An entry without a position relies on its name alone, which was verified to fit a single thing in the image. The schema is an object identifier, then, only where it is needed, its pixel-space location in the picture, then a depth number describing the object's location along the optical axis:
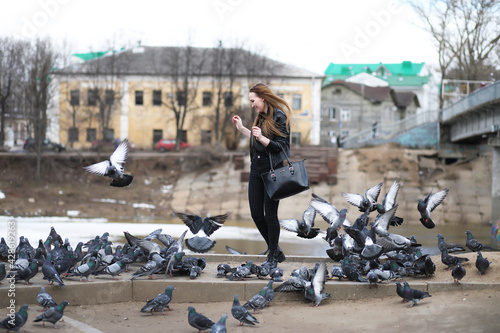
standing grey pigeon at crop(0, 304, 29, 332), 5.42
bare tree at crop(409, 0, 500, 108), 40.28
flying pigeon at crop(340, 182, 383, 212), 9.05
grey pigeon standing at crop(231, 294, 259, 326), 6.15
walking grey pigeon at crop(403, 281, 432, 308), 6.71
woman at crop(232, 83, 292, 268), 7.44
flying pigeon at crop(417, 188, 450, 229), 9.50
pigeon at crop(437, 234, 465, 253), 9.45
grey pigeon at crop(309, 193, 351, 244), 8.38
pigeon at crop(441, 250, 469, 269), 8.15
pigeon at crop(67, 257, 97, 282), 7.33
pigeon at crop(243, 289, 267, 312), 6.68
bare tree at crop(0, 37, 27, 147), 43.06
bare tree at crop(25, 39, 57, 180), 39.59
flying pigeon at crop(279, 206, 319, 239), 8.70
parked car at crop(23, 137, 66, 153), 41.79
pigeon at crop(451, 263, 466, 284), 7.41
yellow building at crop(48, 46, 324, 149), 52.19
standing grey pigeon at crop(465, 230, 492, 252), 10.74
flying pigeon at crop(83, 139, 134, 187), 8.66
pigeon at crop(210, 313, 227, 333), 5.70
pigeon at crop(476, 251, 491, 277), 7.76
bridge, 24.81
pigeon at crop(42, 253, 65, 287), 6.96
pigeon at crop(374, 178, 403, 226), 8.90
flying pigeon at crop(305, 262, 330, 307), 7.04
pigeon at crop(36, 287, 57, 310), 6.29
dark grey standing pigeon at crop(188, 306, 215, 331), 5.88
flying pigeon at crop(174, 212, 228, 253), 8.05
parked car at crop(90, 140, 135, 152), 45.94
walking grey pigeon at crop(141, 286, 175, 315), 6.63
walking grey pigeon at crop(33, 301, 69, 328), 5.83
